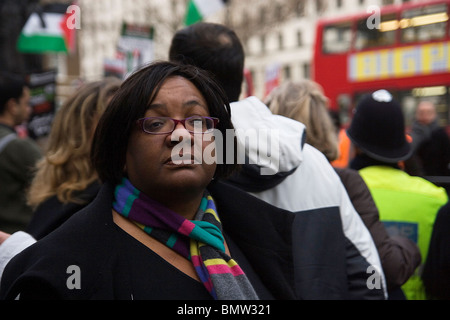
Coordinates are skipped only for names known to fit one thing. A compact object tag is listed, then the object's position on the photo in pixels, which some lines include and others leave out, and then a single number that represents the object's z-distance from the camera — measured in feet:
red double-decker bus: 46.26
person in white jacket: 7.52
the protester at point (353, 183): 8.91
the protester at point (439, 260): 9.01
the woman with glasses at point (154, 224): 5.03
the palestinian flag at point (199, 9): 26.45
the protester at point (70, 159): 10.03
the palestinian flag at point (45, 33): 30.89
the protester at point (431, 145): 24.09
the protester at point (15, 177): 12.33
